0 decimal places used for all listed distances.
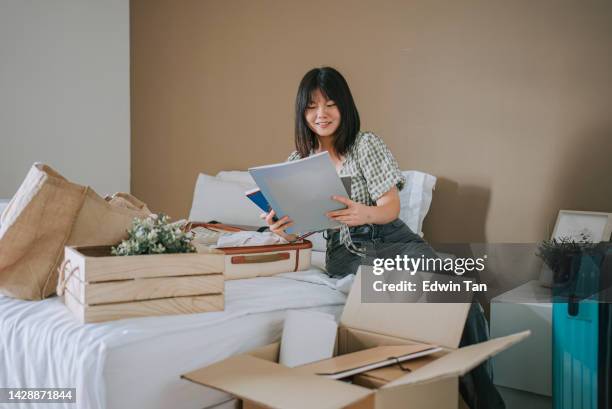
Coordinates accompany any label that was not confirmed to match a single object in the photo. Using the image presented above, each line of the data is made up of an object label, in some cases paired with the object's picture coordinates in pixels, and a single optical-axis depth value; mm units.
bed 1380
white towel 2189
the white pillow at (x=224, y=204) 3125
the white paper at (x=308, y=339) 1633
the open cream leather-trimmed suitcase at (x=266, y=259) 2048
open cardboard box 1278
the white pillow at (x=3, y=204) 2955
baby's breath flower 1629
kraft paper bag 1699
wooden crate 1519
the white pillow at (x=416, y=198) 2703
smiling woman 2113
